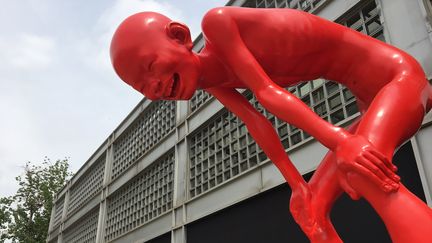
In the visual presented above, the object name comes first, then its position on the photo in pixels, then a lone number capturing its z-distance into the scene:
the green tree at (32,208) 23.88
